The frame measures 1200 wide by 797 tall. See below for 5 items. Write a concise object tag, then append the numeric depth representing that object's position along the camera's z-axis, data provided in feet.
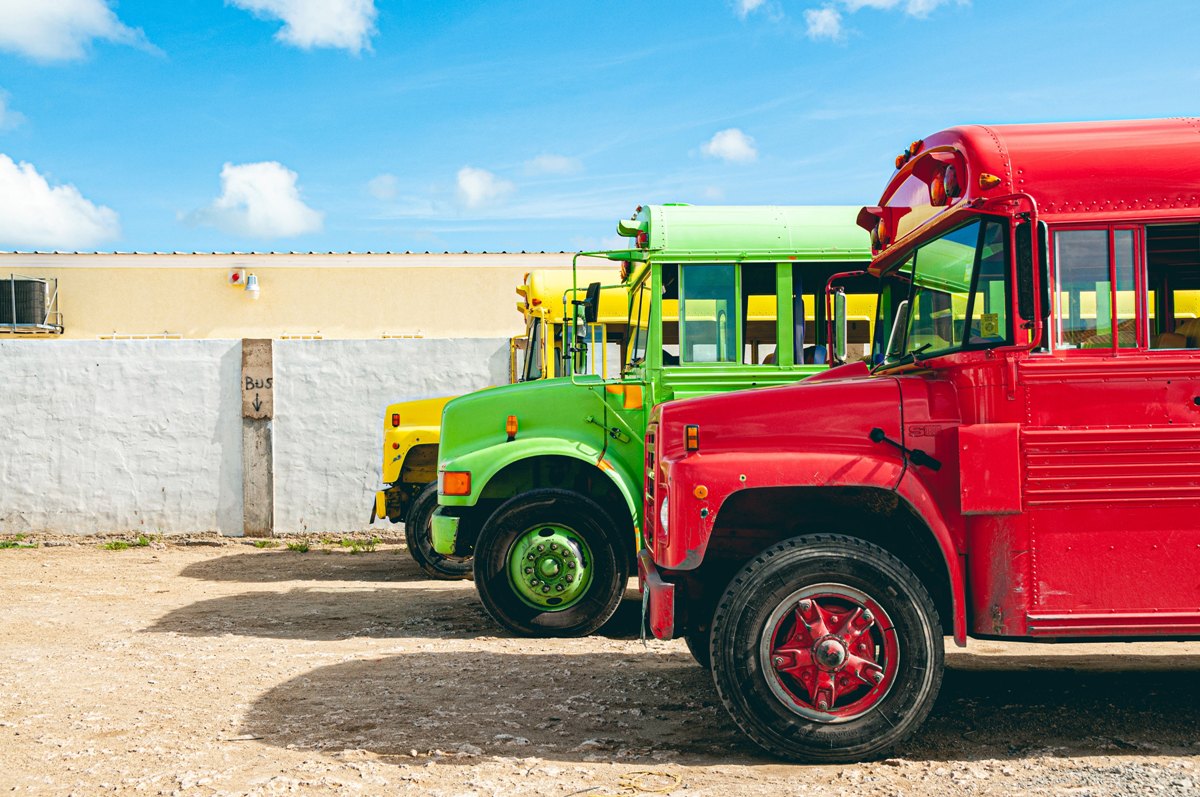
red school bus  14.69
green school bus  24.50
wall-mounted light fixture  78.23
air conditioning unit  74.33
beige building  78.28
